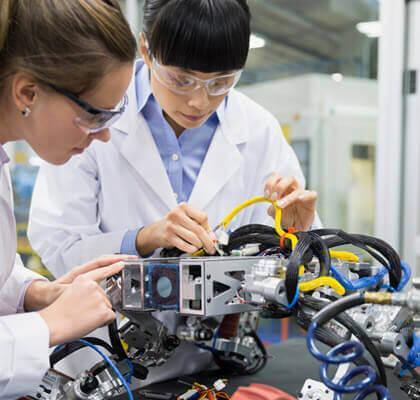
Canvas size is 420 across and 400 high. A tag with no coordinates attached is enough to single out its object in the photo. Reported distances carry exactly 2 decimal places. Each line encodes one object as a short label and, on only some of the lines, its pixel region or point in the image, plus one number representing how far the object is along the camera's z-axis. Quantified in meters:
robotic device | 0.65
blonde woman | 0.76
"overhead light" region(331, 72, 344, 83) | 2.99
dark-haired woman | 1.03
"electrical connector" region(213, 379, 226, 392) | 0.95
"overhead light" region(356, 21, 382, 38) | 2.54
